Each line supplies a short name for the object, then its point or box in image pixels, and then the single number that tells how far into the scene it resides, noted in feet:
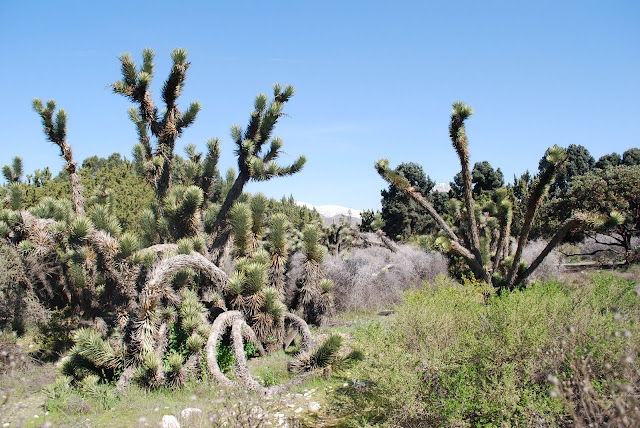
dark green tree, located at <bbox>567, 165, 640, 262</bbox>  70.28
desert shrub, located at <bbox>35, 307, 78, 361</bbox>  31.78
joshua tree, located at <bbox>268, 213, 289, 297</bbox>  35.53
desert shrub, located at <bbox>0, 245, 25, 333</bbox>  33.51
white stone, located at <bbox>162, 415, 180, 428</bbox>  16.26
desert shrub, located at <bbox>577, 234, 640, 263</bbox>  78.04
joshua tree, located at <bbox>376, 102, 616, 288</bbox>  33.83
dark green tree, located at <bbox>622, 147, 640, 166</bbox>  116.13
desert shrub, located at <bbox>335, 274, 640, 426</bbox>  13.53
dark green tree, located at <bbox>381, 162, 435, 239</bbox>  103.04
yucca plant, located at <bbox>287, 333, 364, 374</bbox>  24.17
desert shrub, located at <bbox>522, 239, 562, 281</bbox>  56.44
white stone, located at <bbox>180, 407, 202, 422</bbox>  15.17
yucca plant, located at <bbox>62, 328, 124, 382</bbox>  23.06
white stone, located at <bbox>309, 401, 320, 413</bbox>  19.52
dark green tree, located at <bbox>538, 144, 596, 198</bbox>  123.24
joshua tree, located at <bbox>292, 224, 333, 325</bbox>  36.96
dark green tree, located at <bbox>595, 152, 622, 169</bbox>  121.90
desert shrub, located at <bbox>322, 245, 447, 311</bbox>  48.55
